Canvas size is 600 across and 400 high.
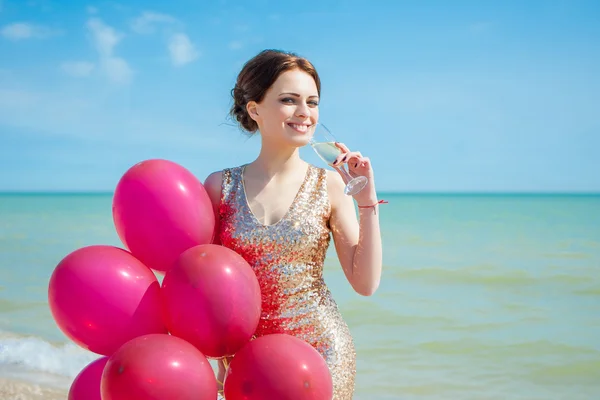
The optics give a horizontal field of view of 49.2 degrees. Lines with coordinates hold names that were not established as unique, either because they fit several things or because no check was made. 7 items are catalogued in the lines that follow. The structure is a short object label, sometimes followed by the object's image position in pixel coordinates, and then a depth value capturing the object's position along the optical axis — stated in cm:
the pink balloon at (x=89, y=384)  252
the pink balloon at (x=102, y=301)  238
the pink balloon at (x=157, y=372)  212
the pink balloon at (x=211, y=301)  228
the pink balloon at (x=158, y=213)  256
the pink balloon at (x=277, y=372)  220
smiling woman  284
